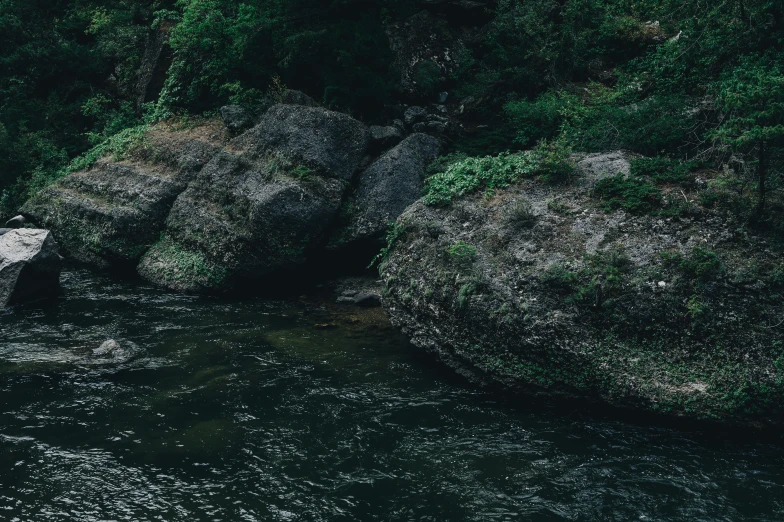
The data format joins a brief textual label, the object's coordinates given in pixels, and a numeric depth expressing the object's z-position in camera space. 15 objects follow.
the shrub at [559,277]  10.34
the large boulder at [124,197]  17.00
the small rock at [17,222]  19.19
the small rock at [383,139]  16.73
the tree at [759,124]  9.19
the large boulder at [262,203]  15.23
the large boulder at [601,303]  9.17
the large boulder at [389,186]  15.30
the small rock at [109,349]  11.98
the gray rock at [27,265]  14.78
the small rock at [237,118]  17.83
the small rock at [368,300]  14.65
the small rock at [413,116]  17.98
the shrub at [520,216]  11.68
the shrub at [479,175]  12.81
